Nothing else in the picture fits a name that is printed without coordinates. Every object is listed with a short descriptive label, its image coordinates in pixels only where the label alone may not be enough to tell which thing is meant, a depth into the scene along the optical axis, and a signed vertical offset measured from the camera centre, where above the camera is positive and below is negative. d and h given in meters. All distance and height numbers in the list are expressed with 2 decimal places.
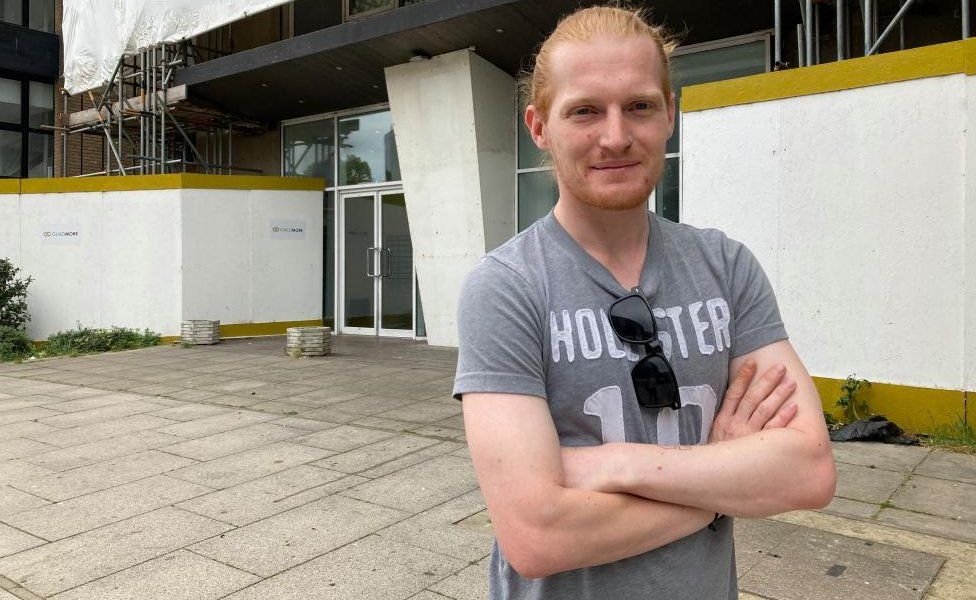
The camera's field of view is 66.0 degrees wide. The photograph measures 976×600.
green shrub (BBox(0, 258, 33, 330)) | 12.85 -0.01
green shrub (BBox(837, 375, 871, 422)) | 5.95 -0.83
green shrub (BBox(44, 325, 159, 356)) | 12.52 -0.77
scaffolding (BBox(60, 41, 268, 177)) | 14.30 +3.59
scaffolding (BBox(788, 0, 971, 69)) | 6.14 +2.45
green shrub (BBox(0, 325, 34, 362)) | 11.97 -0.81
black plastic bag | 5.57 -1.01
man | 1.20 -0.15
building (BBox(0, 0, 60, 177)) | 16.89 +4.83
